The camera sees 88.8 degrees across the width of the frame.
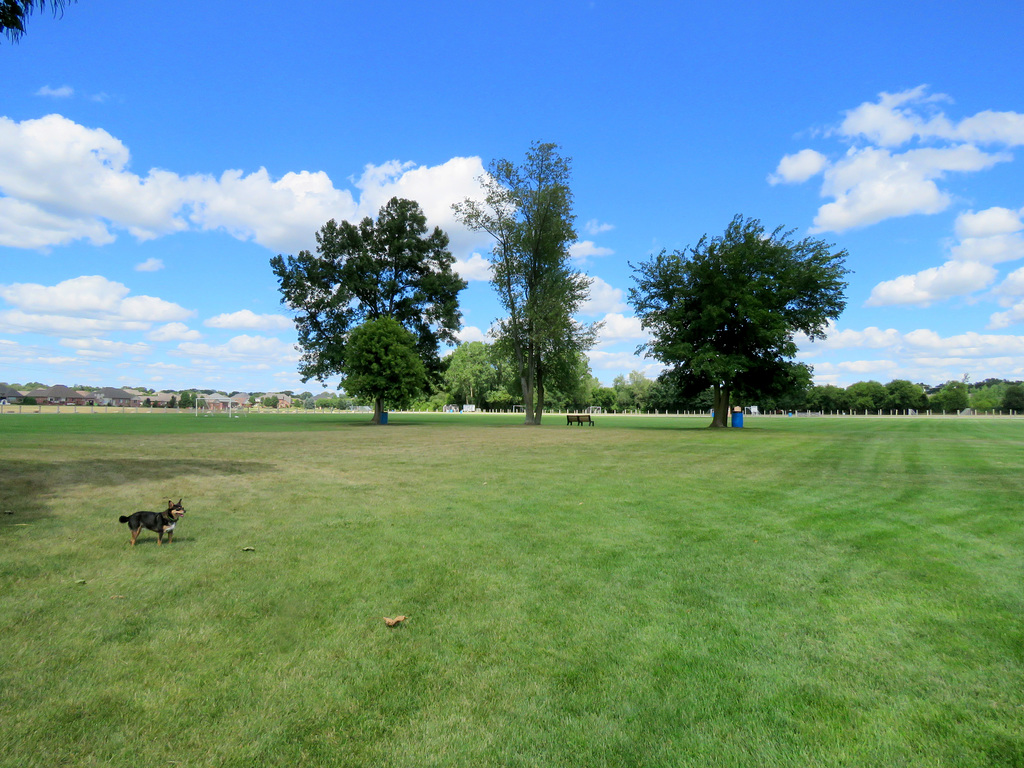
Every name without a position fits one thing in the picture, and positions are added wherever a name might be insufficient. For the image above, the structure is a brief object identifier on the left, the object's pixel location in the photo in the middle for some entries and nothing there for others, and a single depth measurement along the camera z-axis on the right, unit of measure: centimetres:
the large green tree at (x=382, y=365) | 3969
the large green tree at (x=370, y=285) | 4756
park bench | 4341
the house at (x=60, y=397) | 14638
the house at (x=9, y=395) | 12581
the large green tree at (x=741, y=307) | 3331
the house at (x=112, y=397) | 16612
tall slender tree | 4134
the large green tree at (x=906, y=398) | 13088
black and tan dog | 629
